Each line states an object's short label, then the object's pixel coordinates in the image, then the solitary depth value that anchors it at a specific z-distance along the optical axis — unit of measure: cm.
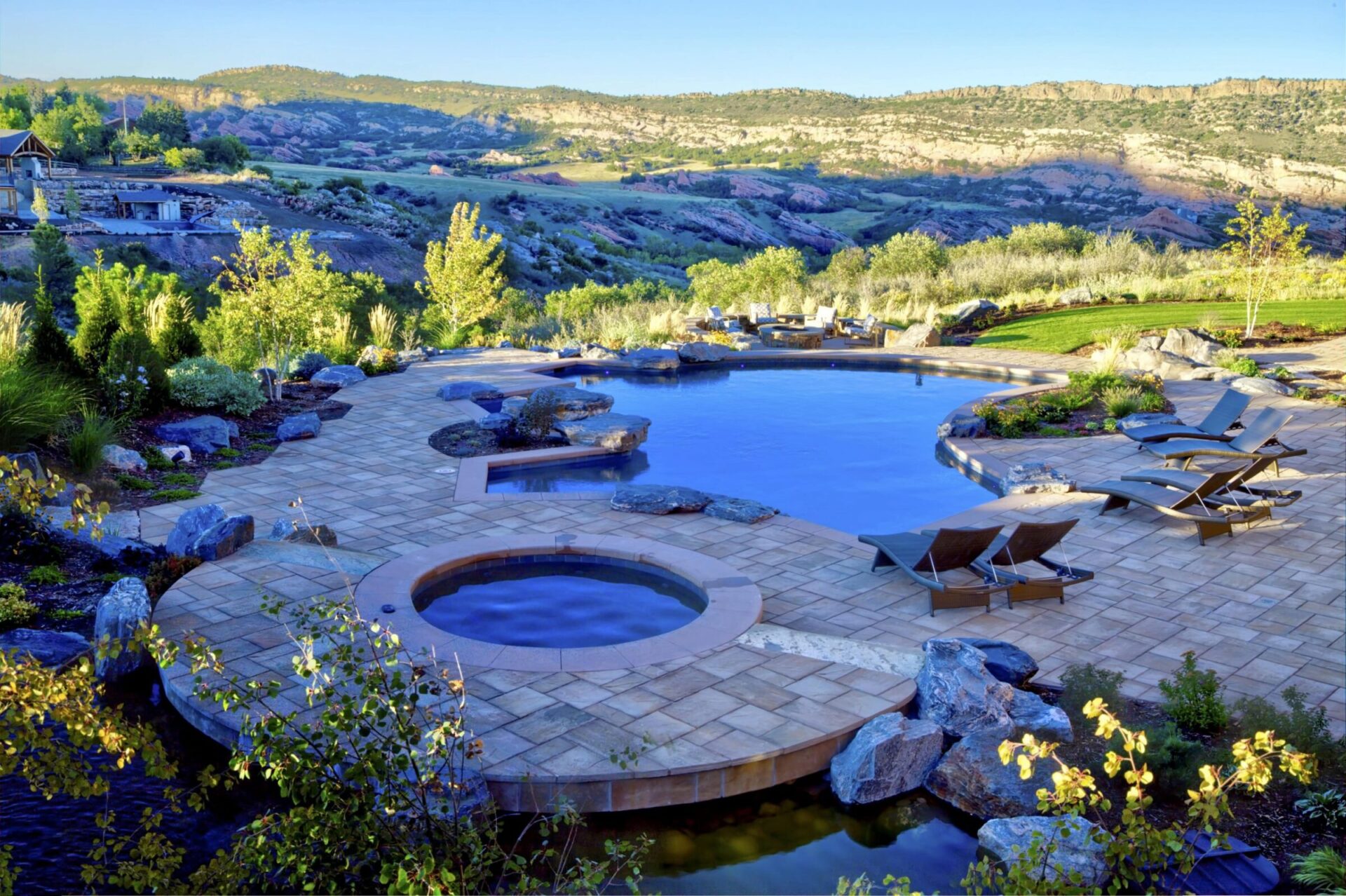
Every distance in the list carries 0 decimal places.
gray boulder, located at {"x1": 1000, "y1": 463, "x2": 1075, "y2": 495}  839
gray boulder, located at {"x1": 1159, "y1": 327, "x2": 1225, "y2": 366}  1416
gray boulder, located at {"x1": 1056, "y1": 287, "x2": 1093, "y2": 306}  1995
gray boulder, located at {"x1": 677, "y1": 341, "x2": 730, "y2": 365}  1485
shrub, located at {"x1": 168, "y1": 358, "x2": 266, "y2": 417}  1033
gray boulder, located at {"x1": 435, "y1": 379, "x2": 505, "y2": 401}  1217
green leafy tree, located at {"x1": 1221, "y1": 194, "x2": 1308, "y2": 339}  1541
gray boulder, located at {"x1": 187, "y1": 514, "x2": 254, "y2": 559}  632
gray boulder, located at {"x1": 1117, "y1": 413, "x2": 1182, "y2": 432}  1012
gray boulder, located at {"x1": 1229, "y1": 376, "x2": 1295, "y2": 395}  1188
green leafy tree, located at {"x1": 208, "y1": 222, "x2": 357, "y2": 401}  1173
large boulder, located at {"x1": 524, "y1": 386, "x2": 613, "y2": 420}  1017
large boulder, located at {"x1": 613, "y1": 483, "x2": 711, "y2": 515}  773
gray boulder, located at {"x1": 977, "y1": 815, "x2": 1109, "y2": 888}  362
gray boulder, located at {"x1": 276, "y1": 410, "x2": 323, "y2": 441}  991
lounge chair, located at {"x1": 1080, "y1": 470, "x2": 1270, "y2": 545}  730
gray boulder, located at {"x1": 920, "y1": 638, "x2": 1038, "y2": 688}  502
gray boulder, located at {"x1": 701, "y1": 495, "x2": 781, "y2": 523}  767
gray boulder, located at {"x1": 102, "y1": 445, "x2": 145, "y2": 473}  828
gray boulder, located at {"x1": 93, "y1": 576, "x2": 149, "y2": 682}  505
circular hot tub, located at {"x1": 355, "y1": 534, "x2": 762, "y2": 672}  525
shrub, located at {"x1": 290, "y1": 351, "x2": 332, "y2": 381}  1356
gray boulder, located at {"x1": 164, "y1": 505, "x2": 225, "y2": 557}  642
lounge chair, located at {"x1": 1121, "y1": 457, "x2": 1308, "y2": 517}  764
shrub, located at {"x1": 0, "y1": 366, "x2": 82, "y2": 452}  736
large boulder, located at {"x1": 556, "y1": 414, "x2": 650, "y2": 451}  986
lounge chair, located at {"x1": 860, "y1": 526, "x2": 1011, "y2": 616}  587
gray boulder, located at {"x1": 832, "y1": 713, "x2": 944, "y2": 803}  426
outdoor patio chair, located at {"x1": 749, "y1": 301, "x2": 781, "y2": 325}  1869
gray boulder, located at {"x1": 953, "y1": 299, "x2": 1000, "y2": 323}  1864
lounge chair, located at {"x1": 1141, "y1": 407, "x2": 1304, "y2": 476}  841
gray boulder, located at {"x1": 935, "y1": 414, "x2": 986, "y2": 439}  1052
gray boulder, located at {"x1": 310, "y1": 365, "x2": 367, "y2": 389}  1314
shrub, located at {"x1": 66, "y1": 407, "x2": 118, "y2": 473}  781
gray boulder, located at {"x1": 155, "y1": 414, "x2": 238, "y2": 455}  924
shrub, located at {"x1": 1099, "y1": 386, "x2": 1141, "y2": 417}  1094
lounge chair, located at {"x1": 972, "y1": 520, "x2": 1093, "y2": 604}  607
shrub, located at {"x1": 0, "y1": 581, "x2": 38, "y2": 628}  531
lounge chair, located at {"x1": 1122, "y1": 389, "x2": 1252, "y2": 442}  908
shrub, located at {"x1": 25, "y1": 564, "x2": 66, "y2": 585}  600
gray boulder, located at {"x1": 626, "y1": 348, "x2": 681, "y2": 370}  1460
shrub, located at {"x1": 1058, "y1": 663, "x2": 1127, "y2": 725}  465
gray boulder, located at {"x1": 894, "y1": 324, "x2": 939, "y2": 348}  1666
